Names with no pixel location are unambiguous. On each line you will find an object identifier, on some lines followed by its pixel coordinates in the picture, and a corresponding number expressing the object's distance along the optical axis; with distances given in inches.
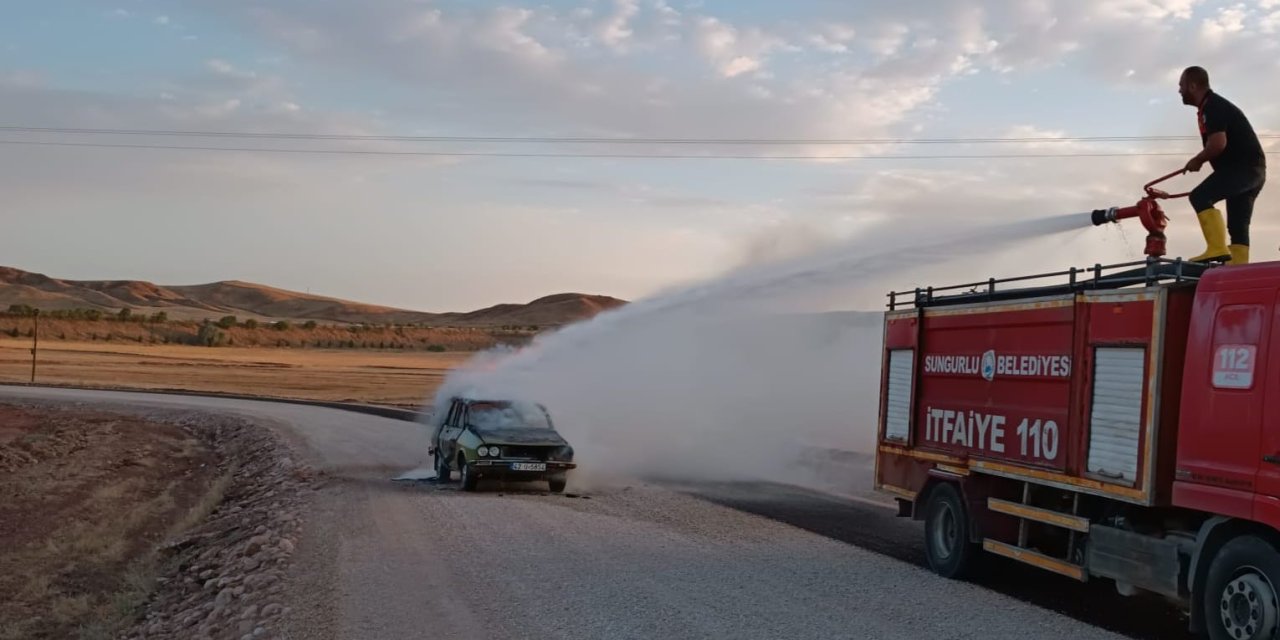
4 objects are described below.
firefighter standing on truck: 365.1
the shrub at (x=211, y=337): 4119.1
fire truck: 288.8
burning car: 673.6
